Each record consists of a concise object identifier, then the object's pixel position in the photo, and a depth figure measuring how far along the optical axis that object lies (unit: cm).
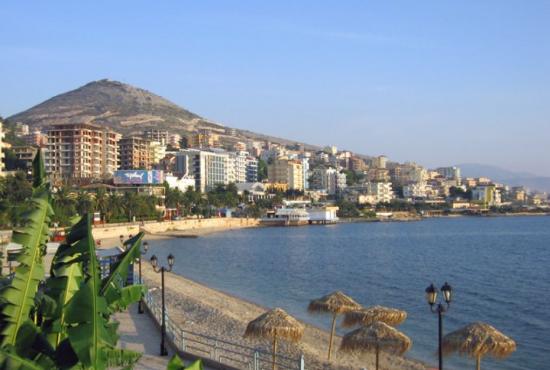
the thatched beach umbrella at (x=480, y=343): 1349
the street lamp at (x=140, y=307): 2015
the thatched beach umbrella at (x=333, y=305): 1769
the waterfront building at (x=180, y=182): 12344
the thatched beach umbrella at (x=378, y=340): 1473
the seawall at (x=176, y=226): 7044
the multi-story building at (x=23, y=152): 10478
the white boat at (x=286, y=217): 12925
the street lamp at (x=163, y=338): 1457
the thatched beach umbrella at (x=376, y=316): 1666
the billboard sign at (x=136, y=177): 10212
